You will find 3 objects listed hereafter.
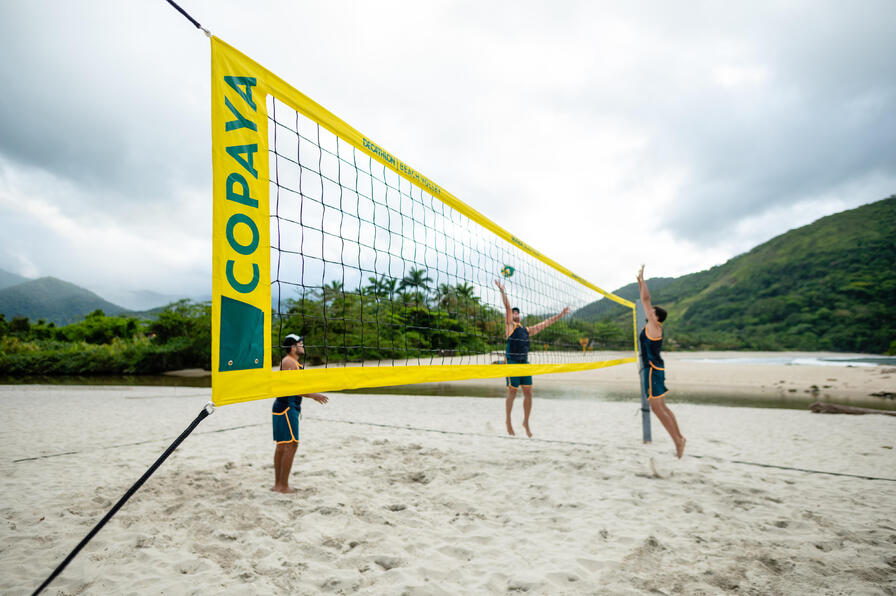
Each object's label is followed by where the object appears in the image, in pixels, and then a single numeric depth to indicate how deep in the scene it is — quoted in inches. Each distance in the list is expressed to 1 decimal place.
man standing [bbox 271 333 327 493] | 120.0
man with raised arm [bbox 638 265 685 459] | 151.6
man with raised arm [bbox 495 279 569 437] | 189.4
